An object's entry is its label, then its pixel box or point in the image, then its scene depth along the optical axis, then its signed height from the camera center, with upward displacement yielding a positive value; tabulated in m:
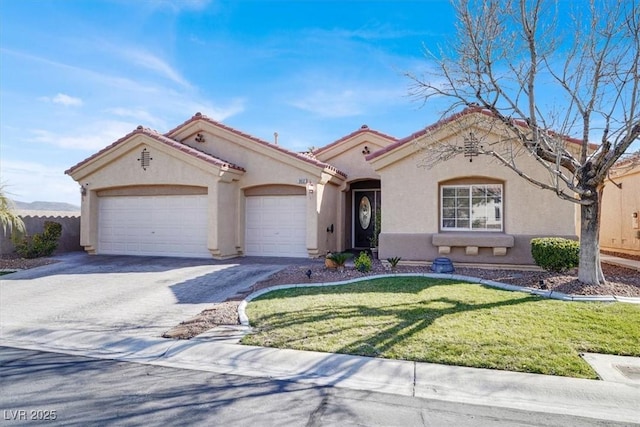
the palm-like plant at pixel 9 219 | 15.07 +0.32
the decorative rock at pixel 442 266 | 11.31 -1.09
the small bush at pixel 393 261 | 11.89 -1.01
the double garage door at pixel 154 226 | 15.44 +0.07
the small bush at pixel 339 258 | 11.70 -0.91
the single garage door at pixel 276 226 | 15.38 +0.09
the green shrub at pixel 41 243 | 15.65 -0.65
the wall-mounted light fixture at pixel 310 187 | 14.82 +1.59
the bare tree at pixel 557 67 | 8.73 +3.98
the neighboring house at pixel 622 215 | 15.06 +0.63
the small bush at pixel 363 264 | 11.60 -1.07
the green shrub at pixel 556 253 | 9.86 -0.63
